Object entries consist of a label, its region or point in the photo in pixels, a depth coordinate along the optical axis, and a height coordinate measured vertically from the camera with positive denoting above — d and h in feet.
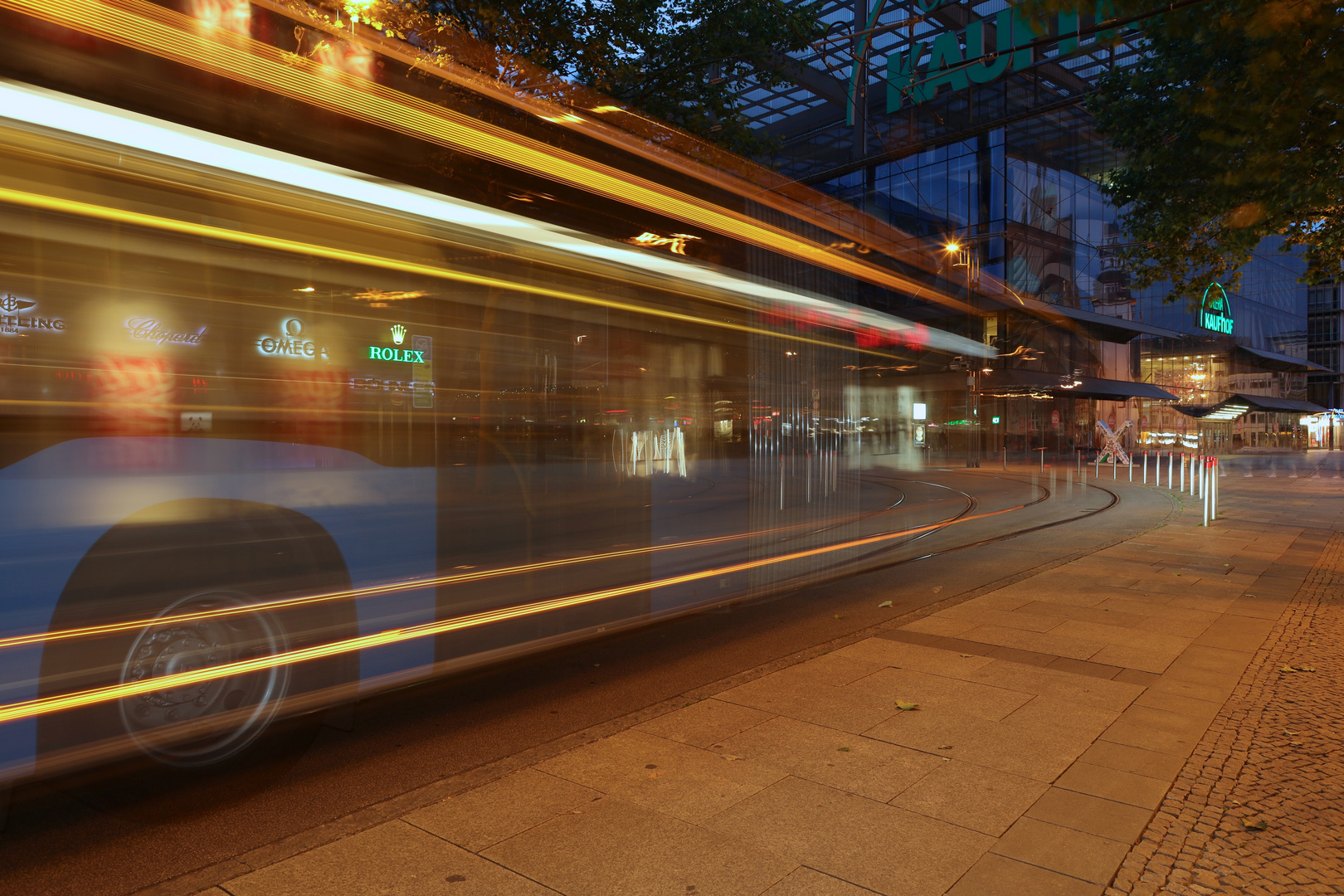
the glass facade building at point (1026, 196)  99.40 +36.94
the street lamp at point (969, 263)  28.76 +6.34
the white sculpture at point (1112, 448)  105.29 -0.96
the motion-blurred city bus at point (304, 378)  10.17 +1.00
